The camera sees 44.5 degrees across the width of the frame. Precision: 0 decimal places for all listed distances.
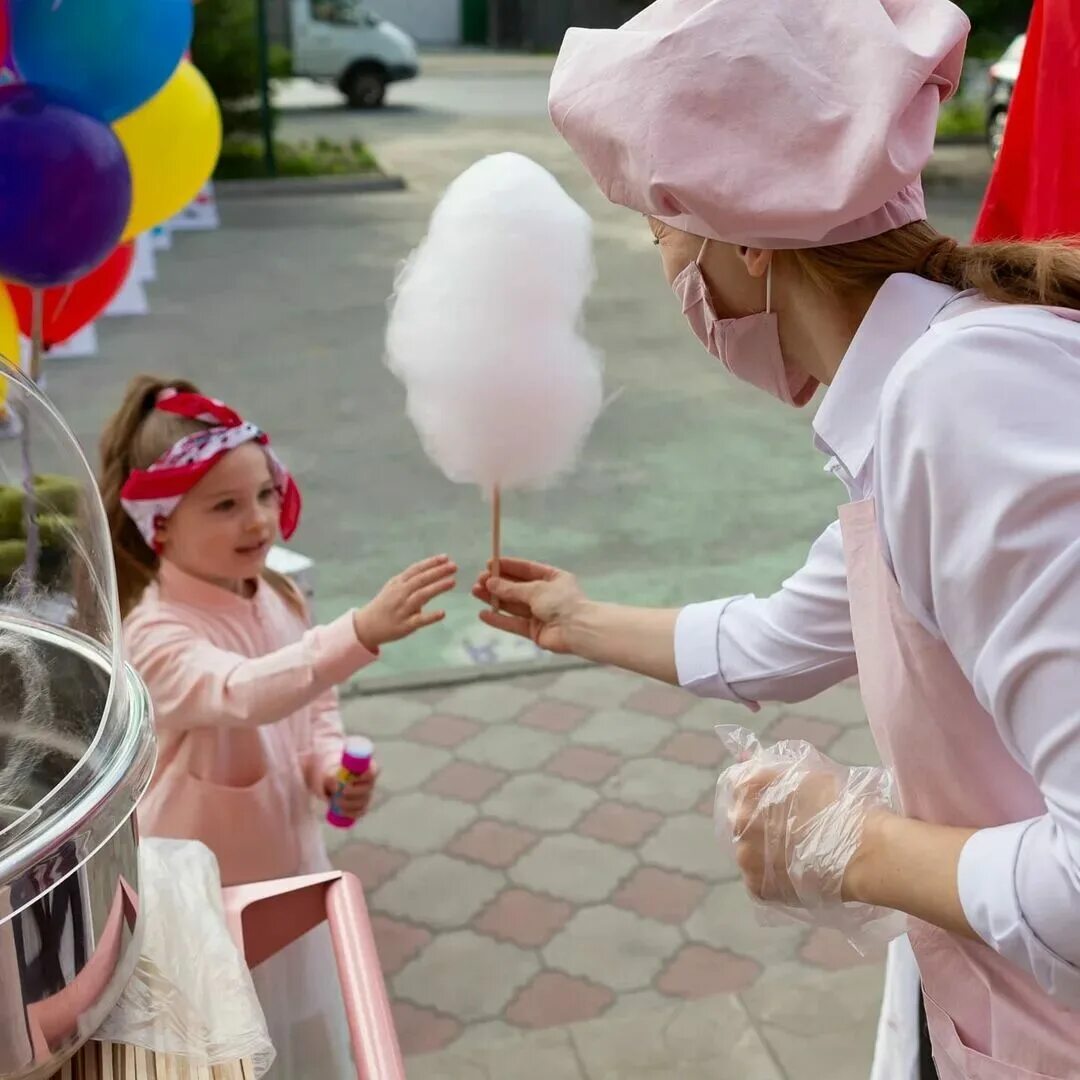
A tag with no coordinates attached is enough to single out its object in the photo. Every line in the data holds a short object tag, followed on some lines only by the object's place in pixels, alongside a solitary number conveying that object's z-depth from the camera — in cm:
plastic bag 112
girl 201
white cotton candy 178
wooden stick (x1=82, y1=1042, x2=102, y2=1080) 108
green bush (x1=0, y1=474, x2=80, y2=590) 130
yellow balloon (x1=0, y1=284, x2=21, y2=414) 272
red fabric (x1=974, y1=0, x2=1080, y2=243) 179
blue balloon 251
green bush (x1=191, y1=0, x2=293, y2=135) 1241
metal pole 1197
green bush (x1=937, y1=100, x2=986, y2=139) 1520
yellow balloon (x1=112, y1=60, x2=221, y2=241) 310
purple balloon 237
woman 101
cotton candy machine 95
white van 1952
